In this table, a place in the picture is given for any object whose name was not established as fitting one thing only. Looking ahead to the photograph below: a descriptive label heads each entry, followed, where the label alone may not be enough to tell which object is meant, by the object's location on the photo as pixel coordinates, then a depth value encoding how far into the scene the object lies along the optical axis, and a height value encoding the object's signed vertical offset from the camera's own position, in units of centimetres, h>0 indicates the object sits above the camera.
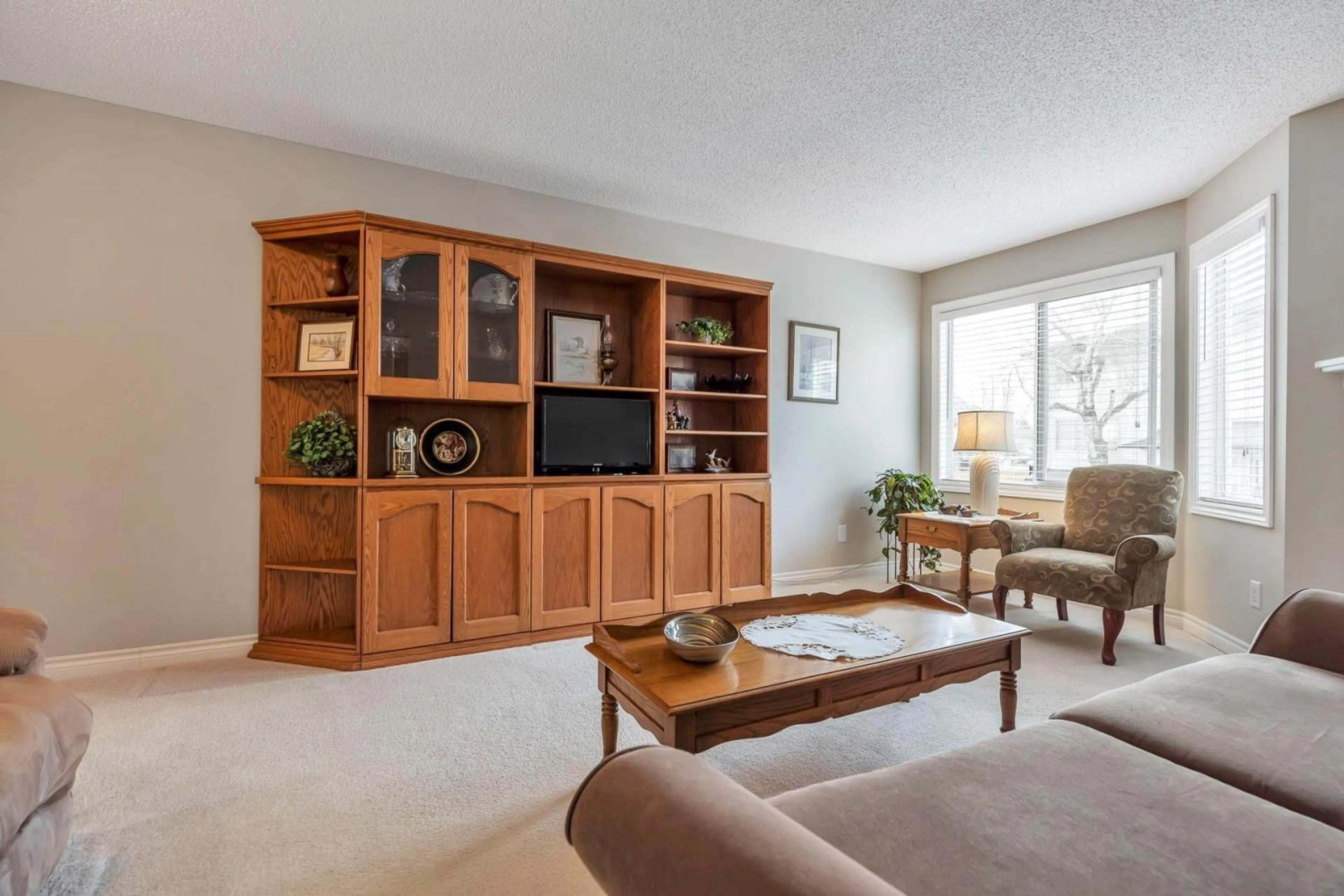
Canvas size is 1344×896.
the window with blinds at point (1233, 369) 302 +44
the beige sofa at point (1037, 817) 68 -57
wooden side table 379 -59
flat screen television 340 +7
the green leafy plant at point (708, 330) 400 +78
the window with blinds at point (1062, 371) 392 +57
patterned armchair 300 -54
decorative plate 327 +0
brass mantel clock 314 -4
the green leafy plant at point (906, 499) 463 -38
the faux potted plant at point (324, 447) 294 -1
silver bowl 169 -56
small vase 309 +84
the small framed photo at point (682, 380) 409 +46
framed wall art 467 +66
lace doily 183 -61
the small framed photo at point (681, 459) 411 -8
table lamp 410 +1
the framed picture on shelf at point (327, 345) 305 +51
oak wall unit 293 -23
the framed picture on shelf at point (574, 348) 362 +60
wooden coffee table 152 -63
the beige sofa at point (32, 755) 112 -62
